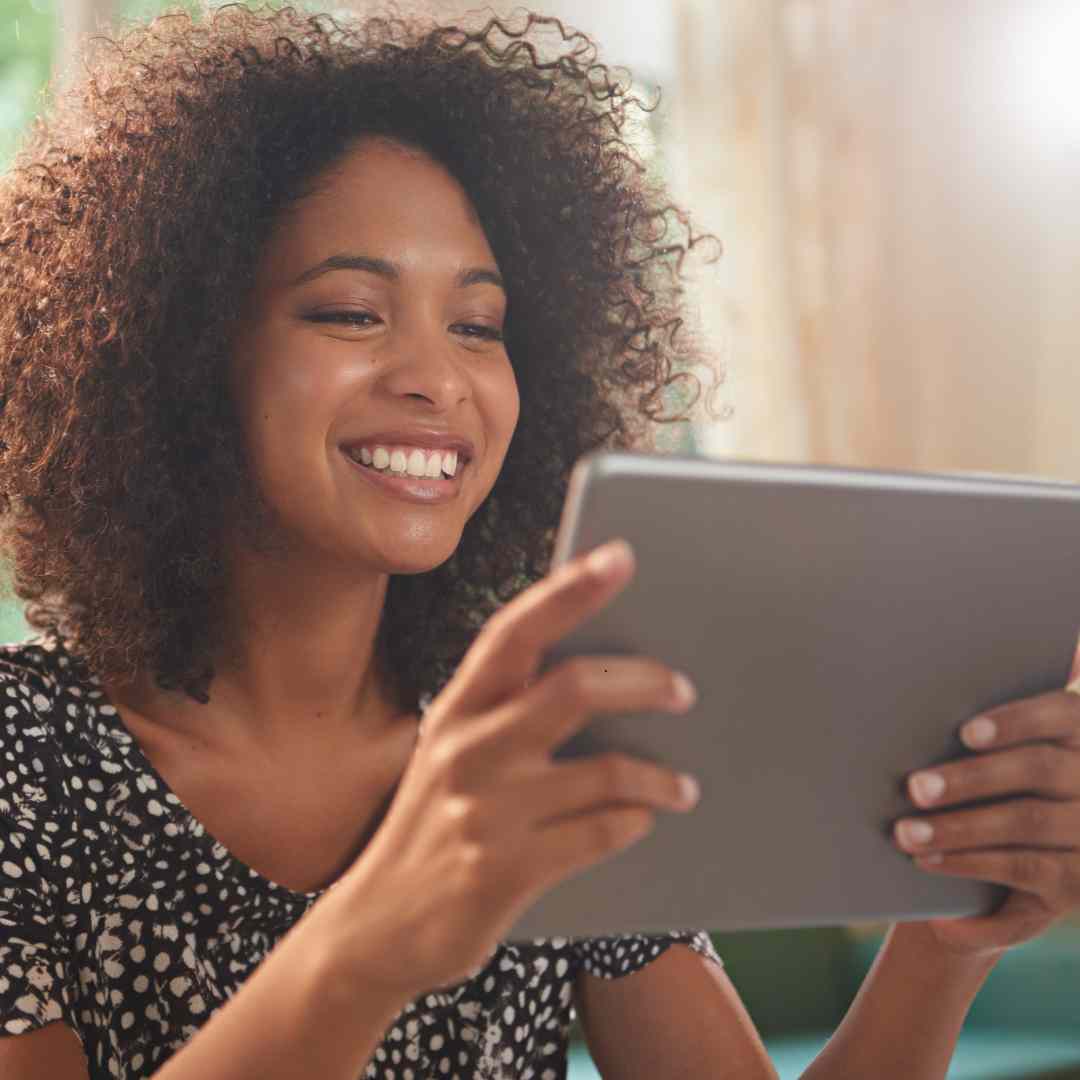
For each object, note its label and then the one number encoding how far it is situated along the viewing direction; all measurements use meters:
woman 1.17
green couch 2.13
